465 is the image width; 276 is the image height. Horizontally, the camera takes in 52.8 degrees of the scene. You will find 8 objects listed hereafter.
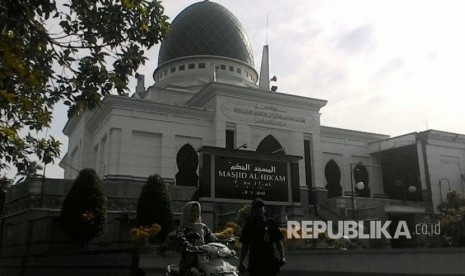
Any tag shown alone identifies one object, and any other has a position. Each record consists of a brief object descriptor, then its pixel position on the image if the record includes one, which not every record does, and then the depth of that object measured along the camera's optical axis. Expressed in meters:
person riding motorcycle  5.95
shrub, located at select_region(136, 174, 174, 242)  16.17
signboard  17.05
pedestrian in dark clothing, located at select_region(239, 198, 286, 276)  5.96
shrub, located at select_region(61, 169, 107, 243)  16.56
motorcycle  5.75
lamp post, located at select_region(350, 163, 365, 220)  24.94
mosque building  25.30
